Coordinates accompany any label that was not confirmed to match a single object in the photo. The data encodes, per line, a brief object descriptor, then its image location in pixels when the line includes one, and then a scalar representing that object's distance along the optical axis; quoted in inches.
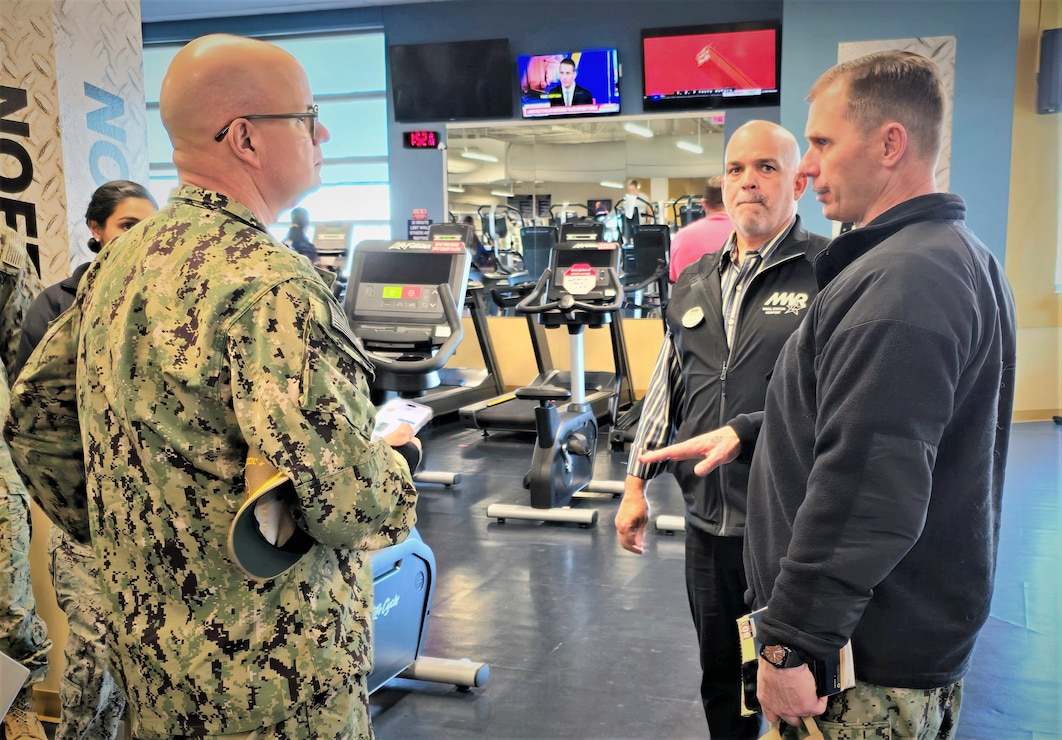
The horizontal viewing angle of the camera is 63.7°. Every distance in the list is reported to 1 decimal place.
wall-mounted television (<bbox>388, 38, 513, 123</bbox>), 391.2
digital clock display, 407.5
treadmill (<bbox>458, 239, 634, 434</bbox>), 236.7
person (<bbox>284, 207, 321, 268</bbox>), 328.2
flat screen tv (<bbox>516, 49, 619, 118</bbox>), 378.6
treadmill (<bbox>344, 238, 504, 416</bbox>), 161.0
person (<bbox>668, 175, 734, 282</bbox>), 197.0
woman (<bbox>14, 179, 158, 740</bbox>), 85.2
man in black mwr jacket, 80.2
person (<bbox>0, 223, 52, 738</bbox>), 80.7
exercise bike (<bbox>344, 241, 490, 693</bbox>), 160.2
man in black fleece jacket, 43.8
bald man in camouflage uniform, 45.3
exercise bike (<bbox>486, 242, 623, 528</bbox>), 185.8
